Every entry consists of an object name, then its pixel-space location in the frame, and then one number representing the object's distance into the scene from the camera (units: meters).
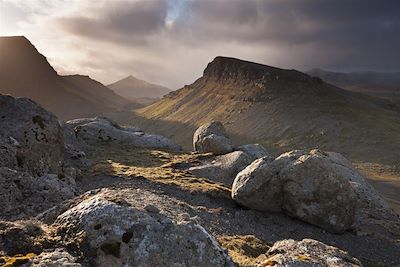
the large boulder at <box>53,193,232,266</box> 10.22
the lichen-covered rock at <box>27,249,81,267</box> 9.45
